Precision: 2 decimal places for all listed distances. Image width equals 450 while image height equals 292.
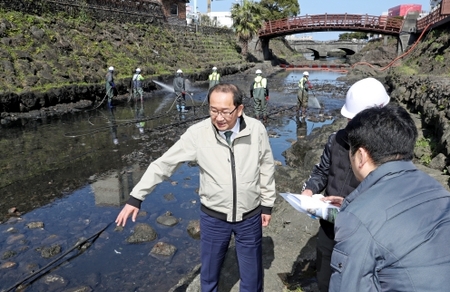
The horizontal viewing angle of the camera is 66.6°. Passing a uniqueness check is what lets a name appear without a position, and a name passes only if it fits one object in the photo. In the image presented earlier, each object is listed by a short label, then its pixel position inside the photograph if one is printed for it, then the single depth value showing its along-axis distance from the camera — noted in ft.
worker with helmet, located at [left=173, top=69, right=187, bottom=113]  50.47
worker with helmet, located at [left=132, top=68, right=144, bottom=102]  57.36
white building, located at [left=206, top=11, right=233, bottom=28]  215.72
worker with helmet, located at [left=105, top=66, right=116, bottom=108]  55.15
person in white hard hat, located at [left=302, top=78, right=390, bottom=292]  8.40
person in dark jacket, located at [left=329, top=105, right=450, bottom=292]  4.15
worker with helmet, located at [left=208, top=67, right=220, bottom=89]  56.03
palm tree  136.67
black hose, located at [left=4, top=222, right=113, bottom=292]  13.86
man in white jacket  9.06
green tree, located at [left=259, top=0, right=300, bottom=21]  204.03
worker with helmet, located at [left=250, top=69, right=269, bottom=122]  40.86
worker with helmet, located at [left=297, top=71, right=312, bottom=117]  46.34
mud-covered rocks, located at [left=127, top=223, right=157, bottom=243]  17.33
